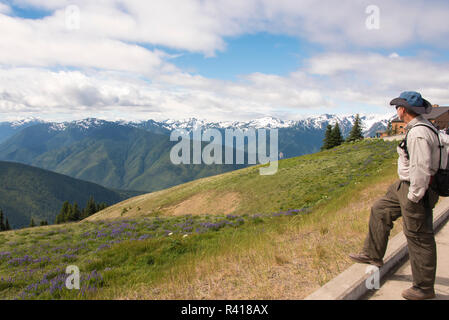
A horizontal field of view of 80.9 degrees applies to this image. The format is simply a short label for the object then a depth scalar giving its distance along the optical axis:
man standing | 3.77
